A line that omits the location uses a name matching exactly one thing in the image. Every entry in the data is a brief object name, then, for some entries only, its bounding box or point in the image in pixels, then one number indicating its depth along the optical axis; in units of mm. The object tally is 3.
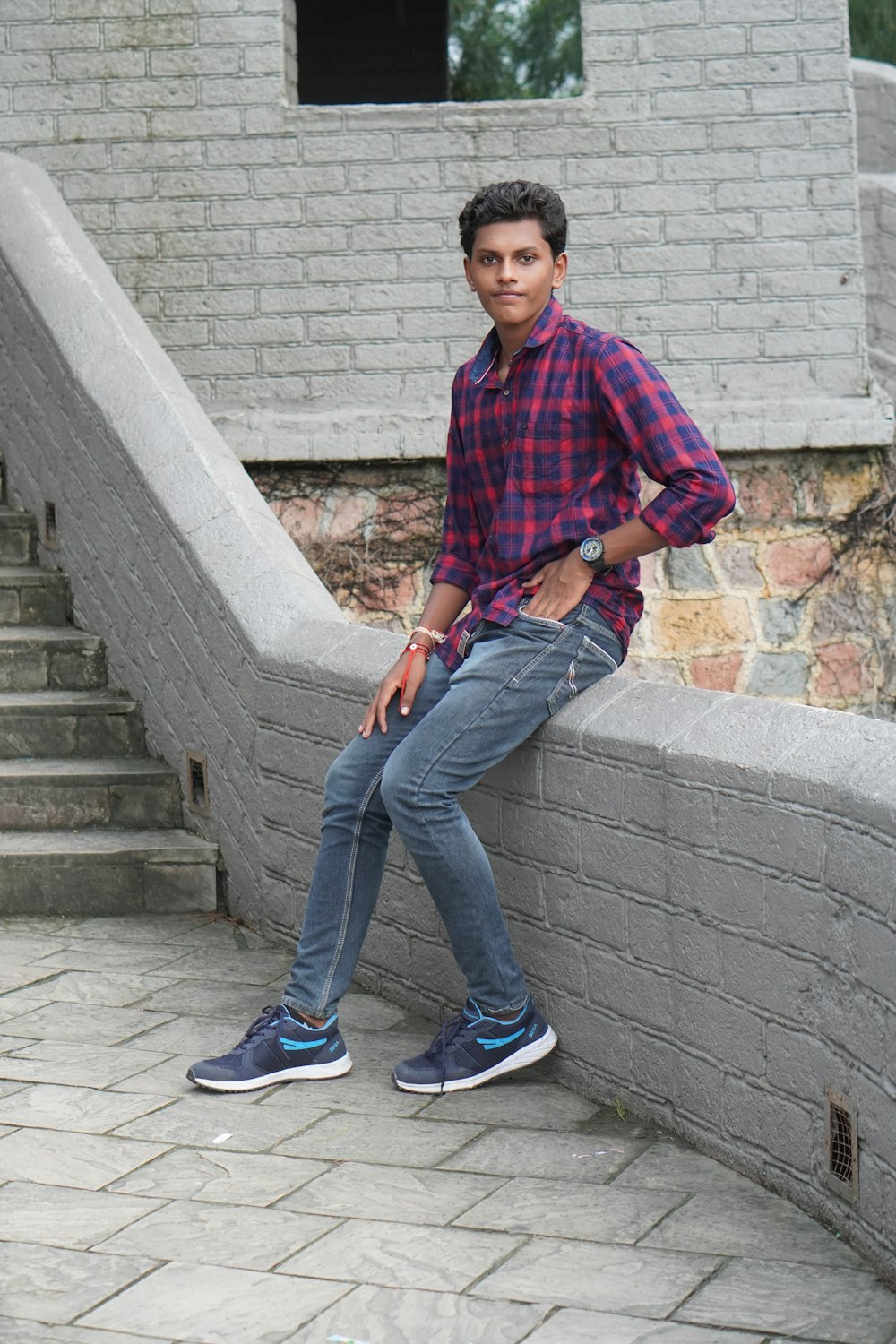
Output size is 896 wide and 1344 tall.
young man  3266
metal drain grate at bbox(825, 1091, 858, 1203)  2768
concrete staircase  4781
